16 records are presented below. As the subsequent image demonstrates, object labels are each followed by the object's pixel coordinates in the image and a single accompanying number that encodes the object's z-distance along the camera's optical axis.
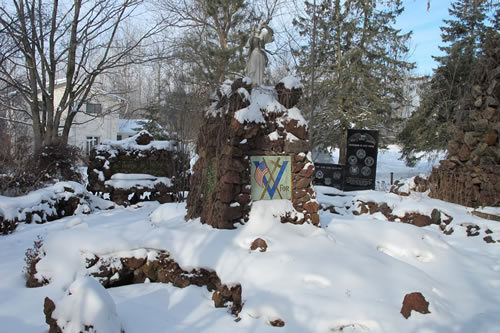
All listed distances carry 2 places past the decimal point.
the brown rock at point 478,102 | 9.37
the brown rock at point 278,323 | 3.61
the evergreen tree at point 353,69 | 18.55
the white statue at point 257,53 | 6.61
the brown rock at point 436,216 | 7.86
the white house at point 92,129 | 25.25
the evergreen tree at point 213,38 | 17.45
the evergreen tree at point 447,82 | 16.16
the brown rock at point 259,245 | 4.90
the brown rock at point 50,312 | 3.20
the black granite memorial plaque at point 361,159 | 13.05
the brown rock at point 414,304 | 3.71
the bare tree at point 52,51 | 12.68
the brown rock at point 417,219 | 7.89
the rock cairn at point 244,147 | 5.71
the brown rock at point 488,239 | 6.75
